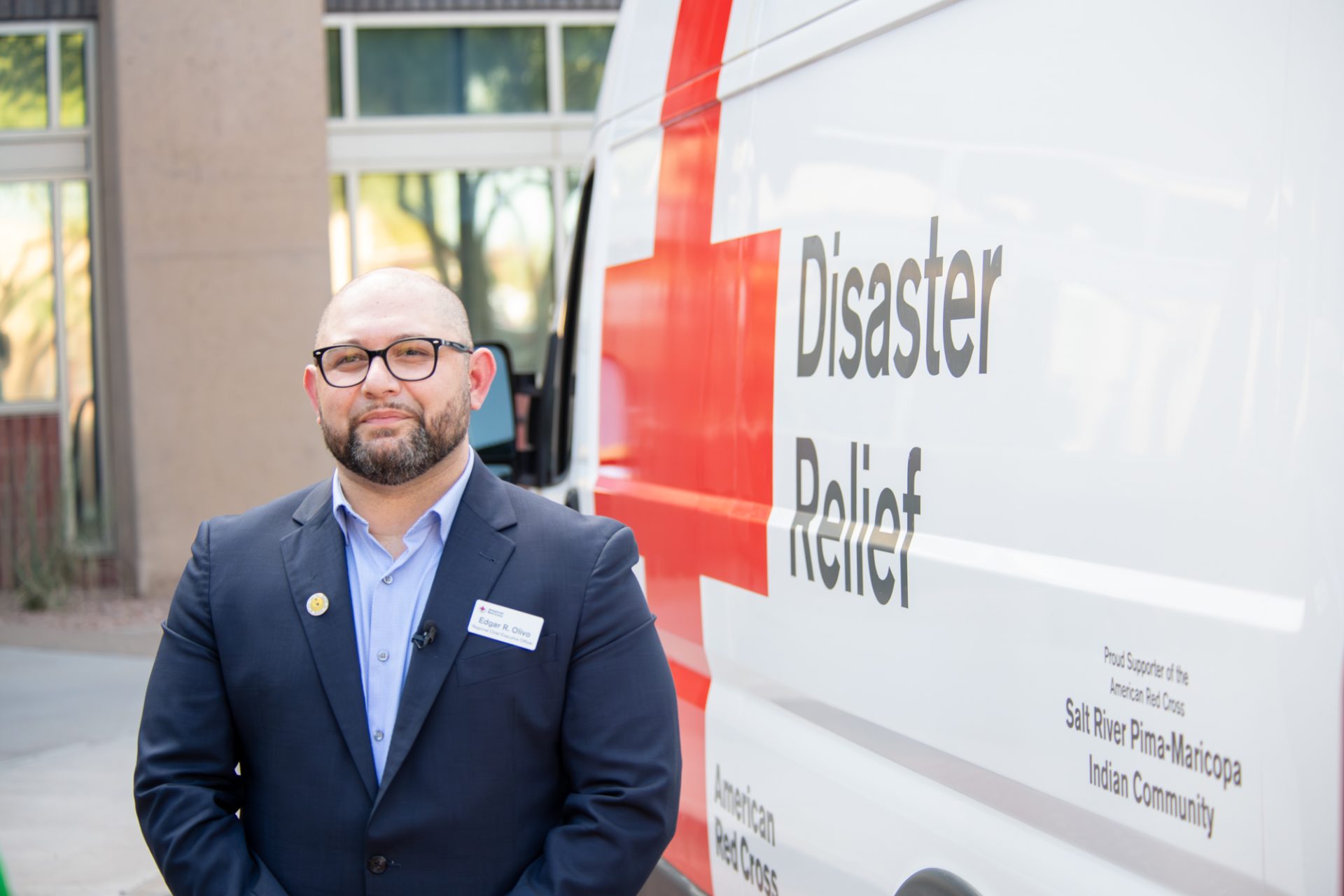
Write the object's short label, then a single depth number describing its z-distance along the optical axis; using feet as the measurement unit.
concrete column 34.35
